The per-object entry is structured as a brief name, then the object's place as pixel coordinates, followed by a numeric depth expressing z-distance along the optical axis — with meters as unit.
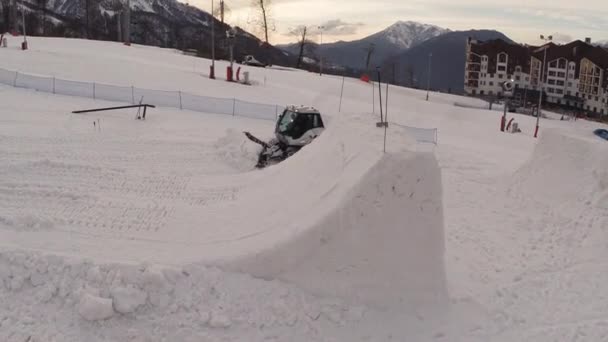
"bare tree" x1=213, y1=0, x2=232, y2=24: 46.85
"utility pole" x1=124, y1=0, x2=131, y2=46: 67.81
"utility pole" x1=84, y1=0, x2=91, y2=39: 101.81
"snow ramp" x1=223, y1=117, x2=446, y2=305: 7.73
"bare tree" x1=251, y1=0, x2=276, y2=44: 77.14
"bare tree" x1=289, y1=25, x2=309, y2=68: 75.06
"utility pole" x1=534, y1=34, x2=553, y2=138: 33.56
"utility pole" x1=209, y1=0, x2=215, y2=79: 42.06
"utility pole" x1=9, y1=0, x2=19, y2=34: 67.29
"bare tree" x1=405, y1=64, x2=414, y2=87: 99.95
